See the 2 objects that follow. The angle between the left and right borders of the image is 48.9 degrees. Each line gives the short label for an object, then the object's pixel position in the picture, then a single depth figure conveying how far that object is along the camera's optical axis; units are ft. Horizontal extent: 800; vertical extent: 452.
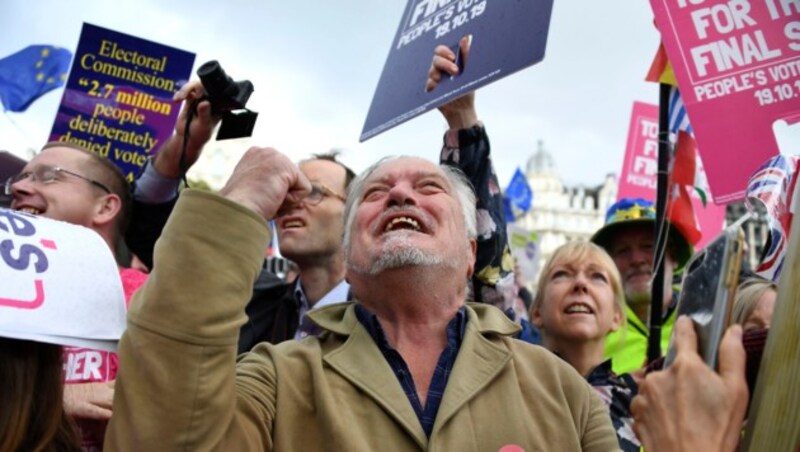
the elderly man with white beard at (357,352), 5.54
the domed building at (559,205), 242.17
